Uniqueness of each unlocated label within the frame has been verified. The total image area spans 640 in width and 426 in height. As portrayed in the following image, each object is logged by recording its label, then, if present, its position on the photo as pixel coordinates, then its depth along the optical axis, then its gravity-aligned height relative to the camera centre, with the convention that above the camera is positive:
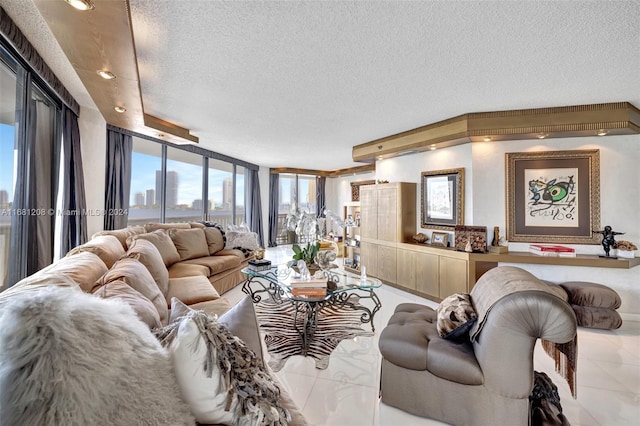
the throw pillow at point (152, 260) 2.31 -0.41
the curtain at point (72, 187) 3.01 +0.30
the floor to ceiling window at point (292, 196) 8.73 +0.60
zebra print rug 2.39 -1.19
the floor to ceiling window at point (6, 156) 1.92 +0.41
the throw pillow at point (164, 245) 3.33 -0.39
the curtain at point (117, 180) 3.97 +0.51
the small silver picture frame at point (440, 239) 3.94 -0.33
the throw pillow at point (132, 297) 1.30 -0.43
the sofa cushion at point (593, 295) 2.86 -0.84
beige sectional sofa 1.29 -0.44
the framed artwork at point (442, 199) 3.80 +0.25
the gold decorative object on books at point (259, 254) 4.02 -0.59
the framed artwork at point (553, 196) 3.27 +0.25
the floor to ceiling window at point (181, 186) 4.73 +0.60
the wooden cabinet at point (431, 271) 3.51 -0.77
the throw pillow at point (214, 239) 4.42 -0.40
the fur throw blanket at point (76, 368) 0.56 -0.35
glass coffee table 2.47 -0.72
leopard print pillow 1.68 -0.65
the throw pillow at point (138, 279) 1.65 -0.41
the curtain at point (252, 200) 7.67 +0.42
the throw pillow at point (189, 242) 3.89 -0.41
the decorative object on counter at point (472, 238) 3.46 -0.28
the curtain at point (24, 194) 2.09 +0.16
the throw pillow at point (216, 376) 0.82 -0.52
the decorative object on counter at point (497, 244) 3.43 -0.35
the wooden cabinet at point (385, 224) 4.31 -0.13
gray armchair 1.40 -0.82
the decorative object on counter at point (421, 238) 4.25 -0.34
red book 3.24 -0.38
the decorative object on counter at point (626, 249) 3.04 -0.36
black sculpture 3.09 -0.25
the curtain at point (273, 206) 8.27 +0.28
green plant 2.89 -0.40
